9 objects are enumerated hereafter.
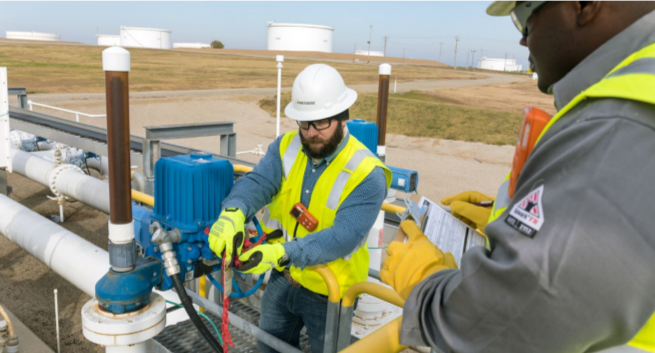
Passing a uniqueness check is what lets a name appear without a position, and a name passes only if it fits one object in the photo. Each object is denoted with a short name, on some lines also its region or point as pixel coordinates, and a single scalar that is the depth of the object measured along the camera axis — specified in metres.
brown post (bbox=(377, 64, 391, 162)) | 4.11
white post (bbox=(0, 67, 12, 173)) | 4.07
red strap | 2.33
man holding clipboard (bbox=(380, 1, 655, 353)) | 0.84
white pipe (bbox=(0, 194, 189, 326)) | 2.85
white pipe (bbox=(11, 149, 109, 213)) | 4.82
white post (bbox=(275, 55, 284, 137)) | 7.16
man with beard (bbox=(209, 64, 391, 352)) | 2.41
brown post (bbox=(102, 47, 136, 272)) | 1.85
